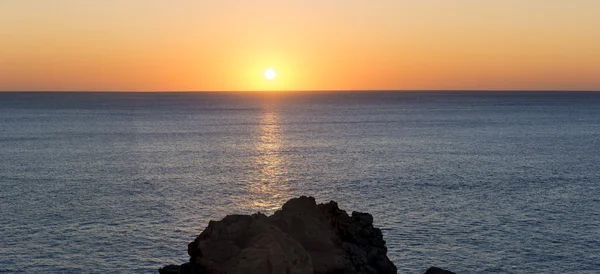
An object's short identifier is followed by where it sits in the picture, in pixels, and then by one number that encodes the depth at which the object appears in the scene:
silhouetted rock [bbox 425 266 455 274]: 43.72
